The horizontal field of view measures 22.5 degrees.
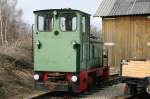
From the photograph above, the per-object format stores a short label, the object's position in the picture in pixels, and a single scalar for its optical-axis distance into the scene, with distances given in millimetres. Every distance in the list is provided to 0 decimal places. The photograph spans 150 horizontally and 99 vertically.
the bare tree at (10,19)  58162
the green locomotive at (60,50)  13086
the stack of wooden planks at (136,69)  12289
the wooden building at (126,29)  27141
